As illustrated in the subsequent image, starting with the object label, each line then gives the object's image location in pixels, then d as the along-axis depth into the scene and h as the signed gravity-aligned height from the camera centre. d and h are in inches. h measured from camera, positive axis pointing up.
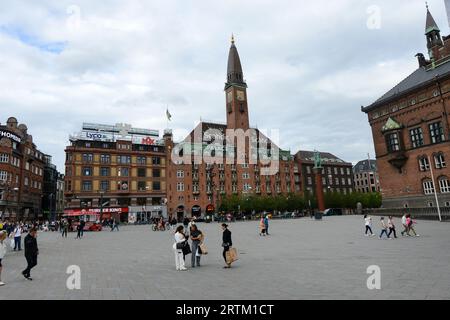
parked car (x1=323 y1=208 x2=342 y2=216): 2940.7 -7.9
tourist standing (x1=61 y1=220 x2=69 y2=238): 1489.7 -7.2
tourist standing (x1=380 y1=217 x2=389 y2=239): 885.1 -51.7
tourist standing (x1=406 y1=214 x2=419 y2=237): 929.6 -47.1
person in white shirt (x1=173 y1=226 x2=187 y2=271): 518.9 -47.9
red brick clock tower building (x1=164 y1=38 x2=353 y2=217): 3341.5 +604.0
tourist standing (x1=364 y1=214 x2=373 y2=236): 968.1 -36.1
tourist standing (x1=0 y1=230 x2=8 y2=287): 469.8 -16.9
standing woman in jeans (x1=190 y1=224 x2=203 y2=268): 560.1 -36.8
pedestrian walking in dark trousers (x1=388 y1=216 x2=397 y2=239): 886.3 -47.8
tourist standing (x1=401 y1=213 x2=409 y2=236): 938.7 -52.7
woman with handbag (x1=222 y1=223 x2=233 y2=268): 526.6 -37.8
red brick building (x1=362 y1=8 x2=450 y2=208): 1957.4 +483.1
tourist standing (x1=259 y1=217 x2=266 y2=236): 1123.1 -39.8
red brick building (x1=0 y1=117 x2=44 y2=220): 2511.1 +489.2
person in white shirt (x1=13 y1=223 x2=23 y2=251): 932.6 -21.5
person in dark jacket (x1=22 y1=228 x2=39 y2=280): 478.0 -31.0
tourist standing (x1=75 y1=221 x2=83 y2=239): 1348.2 -9.8
